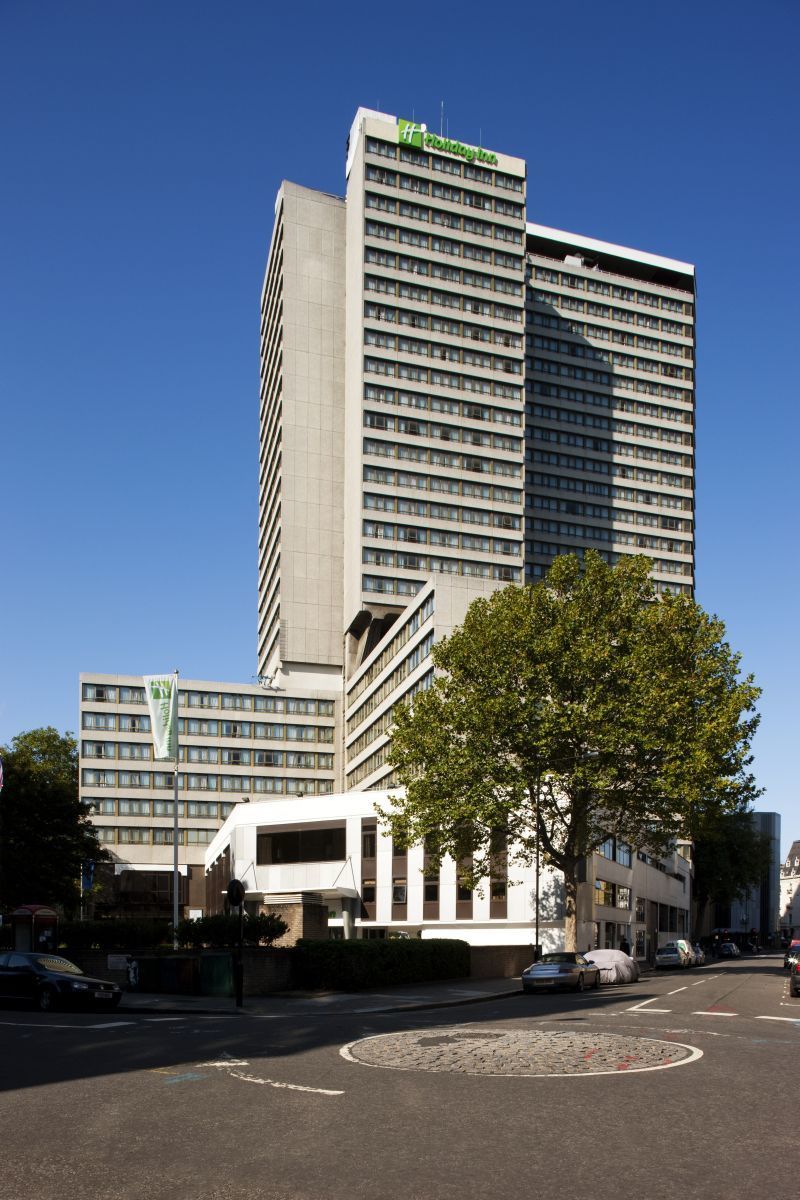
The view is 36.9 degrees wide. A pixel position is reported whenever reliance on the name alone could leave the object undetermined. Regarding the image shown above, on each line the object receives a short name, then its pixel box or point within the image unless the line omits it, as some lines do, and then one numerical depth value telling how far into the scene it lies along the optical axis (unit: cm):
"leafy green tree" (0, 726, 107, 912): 7025
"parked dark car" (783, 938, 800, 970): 3959
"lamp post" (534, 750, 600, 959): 5116
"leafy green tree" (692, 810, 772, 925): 12588
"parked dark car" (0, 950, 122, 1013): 2700
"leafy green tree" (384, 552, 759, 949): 5062
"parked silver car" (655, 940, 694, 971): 6694
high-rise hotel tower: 11825
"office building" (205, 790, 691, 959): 6103
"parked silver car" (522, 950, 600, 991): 3622
